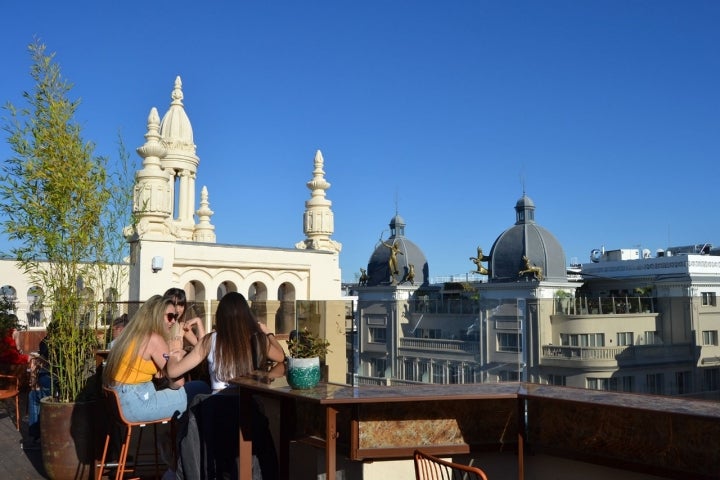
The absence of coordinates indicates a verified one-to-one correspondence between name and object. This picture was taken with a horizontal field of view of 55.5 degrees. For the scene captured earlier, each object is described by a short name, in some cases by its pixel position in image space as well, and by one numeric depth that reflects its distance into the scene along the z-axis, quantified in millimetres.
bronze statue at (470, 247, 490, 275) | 30712
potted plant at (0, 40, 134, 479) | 6434
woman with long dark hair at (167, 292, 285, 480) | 4973
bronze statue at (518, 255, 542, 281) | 27212
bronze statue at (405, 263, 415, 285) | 37450
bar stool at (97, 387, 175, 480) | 5293
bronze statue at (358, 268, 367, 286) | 37719
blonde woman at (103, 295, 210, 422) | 5484
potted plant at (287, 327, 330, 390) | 4621
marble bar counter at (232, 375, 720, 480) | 4180
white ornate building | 17359
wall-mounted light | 17203
